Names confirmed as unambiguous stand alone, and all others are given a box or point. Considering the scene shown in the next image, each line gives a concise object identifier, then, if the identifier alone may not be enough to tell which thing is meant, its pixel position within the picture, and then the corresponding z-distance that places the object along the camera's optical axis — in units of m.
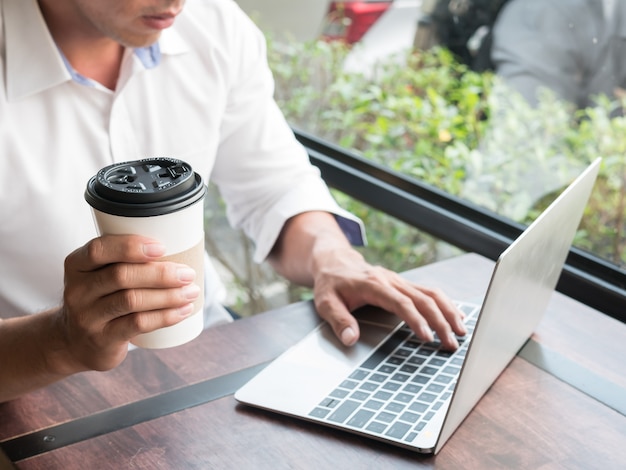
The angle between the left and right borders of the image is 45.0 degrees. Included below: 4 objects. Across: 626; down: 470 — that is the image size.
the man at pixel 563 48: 1.57
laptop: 0.91
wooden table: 0.91
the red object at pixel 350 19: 2.31
